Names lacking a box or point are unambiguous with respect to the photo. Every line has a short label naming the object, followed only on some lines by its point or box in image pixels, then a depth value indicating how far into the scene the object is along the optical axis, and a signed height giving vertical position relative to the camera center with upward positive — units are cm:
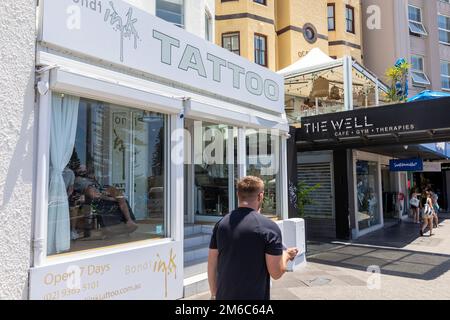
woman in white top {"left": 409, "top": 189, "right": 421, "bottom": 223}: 1625 -89
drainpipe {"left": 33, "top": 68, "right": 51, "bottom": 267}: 418 +16
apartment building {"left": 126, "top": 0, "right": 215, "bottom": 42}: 738 +350
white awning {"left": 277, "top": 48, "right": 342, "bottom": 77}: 1259 +410
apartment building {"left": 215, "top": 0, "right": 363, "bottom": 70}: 1839 +779
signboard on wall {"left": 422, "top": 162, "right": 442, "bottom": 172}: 1756 +73
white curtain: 452 +24
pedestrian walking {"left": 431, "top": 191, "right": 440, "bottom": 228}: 1810 -80
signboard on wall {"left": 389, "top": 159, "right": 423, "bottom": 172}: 1505 +70
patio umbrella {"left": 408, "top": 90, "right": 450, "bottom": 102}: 944 +209
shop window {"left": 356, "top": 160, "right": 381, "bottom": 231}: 1370 -39
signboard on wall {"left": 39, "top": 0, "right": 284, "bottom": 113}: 457 +198
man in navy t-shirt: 285 -51
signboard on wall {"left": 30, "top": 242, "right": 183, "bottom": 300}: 423 -108
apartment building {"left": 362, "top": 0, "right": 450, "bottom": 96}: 2303 +851
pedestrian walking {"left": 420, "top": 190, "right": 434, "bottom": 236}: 1334 -108
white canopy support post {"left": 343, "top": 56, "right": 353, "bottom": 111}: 1150 +297
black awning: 843 +135
